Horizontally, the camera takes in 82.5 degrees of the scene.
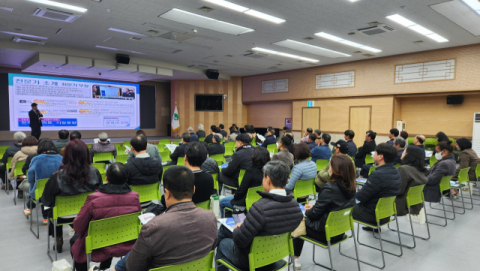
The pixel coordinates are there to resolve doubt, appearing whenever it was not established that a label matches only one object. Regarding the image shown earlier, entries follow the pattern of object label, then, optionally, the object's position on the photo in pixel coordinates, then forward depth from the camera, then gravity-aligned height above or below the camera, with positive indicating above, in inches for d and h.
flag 589.6 -5.3
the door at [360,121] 445.7 -2.9
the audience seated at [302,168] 152.9 -27.6
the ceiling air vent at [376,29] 280.5 +95.3
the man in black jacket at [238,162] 161.9 -25.6
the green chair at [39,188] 134.4 -34.5
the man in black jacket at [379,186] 122.6 -30.0
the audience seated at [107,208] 90.0 -30.5
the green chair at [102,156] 231.3 -32.7
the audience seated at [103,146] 231.6 -24.3
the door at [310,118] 514.9 +2.1
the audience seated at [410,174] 144.6 -29.2
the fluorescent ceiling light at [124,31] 296.2 +96.7
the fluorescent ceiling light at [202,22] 256.7 +98.1
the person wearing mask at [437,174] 170.7 -34.5
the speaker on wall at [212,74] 538.9 +89.0
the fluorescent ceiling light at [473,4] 223.8 +96.6
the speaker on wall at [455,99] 369.7 +28.0
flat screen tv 610.2 +37.4
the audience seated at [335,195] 101.7 -28.3
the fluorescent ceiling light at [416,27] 261.5 +96.4
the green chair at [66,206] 114.0 -37.3
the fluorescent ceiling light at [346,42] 318.6 +98.0
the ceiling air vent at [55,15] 243.1 +95.2
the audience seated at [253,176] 128.4 -26.8
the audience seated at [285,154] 177.8 -23.0
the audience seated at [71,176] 111.8 -24.2
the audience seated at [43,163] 138.6 -23.4
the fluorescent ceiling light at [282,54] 388.1 +98.5
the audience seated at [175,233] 60.3 -26.0
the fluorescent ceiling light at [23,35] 309.1 +96.2
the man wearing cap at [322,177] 143.0 -30.7
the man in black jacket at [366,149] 253.1 -27.8
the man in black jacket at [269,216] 76.2 -27.7
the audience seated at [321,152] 225.9 -27.6
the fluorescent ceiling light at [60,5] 225.9 +96.5
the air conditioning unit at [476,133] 343.9 -16.7
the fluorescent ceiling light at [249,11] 230.1 +98.1
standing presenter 354.9 -3.9
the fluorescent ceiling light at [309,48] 354.0 +97.9
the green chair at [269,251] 78.7 -40.0
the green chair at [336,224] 99.9 -40.2
